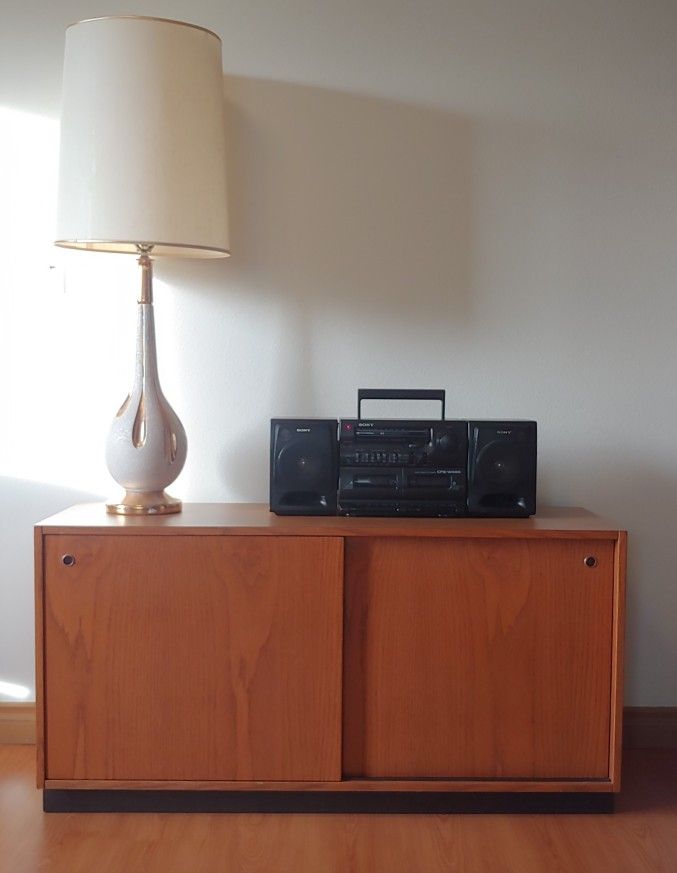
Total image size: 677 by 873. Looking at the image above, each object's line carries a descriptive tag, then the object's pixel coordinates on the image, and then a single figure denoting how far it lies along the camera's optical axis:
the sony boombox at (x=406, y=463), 2.45
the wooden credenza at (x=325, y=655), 2.32
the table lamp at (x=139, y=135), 2.30
